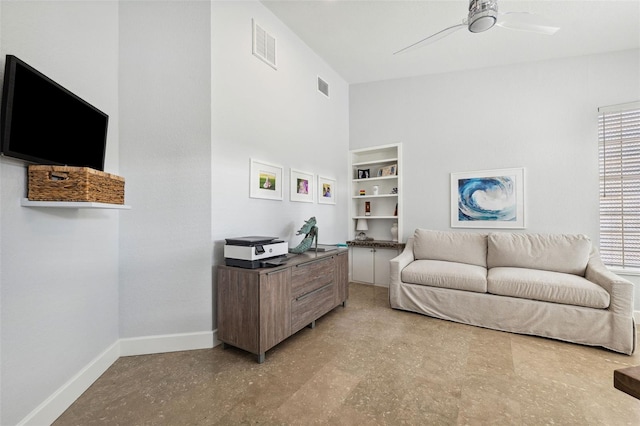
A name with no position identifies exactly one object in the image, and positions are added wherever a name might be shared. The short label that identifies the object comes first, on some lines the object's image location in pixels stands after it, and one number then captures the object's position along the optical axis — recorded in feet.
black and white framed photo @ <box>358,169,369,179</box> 15.28
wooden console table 6.79
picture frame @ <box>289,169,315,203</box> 10.88
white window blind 10.19
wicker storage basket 4.59
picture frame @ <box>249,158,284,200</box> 8.93
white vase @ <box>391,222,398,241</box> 14.23
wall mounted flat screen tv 4.08
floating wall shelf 4.50
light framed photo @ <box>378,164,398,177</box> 14.43
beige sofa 7.75
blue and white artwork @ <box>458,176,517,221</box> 11.93
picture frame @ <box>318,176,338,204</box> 12.83
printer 6.98
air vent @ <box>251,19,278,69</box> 9.00
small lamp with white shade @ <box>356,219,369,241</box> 15.24
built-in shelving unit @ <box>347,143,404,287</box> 14.01
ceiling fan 6.28
